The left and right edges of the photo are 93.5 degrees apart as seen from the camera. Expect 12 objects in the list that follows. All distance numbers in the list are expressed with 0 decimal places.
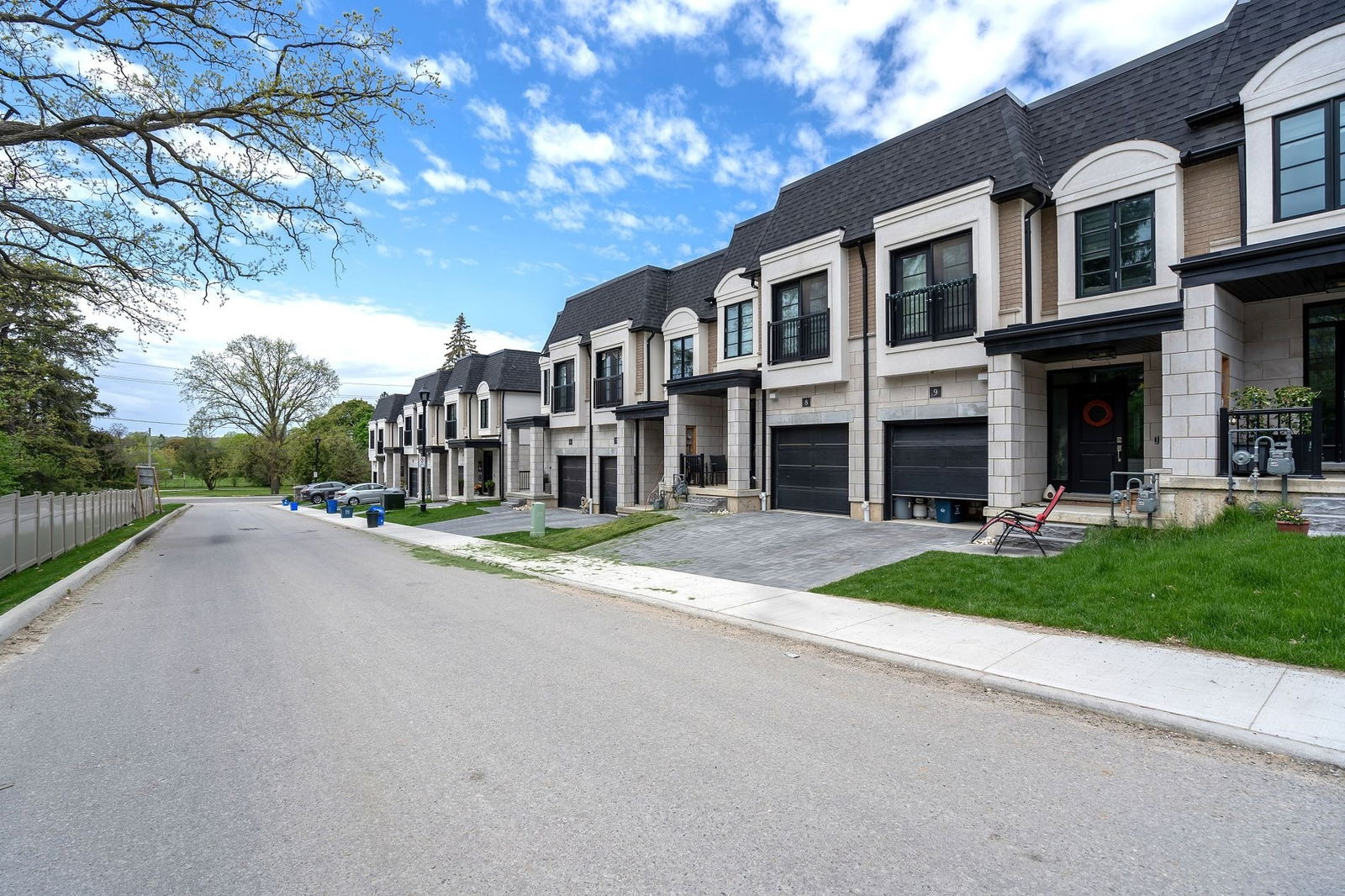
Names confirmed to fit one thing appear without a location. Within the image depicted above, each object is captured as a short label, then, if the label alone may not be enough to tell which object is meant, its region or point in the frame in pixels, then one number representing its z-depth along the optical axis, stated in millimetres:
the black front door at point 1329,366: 10227
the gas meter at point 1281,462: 8438
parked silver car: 41625
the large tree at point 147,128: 11719
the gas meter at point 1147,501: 9836
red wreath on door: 12859
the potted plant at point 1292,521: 8164
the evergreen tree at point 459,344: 71375
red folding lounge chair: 10023
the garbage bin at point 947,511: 14266
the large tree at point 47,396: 17859
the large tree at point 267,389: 56656
